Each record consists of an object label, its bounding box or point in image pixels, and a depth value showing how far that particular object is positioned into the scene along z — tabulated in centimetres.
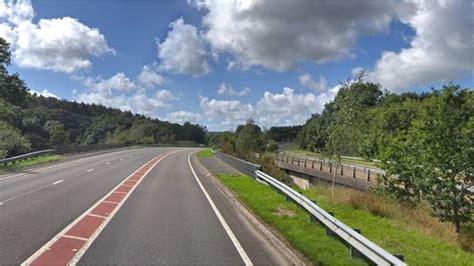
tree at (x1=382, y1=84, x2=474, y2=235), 1573
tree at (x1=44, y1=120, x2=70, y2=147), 10962
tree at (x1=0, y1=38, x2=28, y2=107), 6263
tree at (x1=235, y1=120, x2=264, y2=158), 6366
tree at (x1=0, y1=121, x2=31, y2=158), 4639
